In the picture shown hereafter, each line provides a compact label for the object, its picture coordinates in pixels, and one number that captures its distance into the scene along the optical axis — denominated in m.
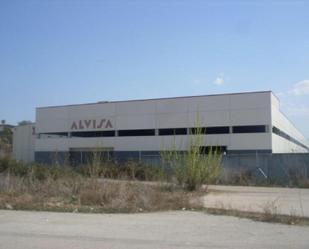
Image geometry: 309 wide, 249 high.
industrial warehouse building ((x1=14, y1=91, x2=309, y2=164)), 48.28
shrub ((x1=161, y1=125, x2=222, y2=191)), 23.72
